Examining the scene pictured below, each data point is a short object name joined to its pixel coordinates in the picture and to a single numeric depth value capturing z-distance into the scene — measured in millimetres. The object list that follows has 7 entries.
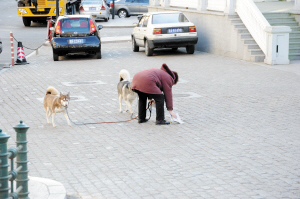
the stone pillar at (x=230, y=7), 19266
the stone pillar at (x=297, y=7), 19502
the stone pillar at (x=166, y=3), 26719
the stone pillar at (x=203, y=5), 21603
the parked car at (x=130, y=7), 40938
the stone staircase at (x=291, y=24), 17906
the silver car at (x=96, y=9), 36250
